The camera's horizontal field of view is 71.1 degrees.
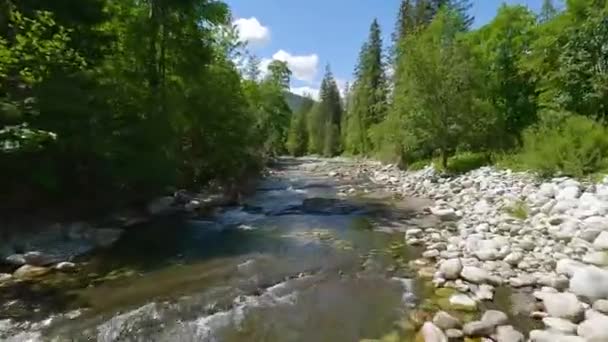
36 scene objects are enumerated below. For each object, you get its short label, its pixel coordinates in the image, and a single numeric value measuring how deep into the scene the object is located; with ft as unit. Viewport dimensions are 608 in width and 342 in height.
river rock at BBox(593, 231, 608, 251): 22.18
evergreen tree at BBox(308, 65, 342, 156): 199.00
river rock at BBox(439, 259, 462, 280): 21.98
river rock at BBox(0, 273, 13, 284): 22.49
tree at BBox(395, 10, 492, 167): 61.05
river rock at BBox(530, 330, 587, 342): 14.58
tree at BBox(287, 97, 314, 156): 221.46
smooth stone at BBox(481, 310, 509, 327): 16.60
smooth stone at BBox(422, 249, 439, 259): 26.00
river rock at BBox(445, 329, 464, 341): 15.98
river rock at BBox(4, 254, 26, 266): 25.04
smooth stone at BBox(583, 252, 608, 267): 20.79
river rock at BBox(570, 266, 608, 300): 17.63
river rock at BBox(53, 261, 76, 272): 24.40
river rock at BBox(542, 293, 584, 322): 16.60
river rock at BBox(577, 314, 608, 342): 14.46
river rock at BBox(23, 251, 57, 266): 25.16
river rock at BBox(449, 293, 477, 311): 18.56
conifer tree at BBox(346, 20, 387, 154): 133.49
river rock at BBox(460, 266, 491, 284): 21.07
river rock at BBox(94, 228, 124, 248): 30.58
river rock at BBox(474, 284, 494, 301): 19.47
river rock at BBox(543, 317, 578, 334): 15.64
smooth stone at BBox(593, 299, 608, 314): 16.67
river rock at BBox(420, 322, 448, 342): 15.71
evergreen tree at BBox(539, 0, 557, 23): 69.90
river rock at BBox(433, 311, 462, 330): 16.70
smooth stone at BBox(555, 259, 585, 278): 20.21
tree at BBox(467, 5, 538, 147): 62.54
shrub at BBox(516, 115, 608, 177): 35.94
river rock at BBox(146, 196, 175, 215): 42.53
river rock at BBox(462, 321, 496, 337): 16.08
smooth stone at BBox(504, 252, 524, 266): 22.95
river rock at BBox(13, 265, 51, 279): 23.25
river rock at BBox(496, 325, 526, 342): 15.42
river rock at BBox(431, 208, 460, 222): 36.53
